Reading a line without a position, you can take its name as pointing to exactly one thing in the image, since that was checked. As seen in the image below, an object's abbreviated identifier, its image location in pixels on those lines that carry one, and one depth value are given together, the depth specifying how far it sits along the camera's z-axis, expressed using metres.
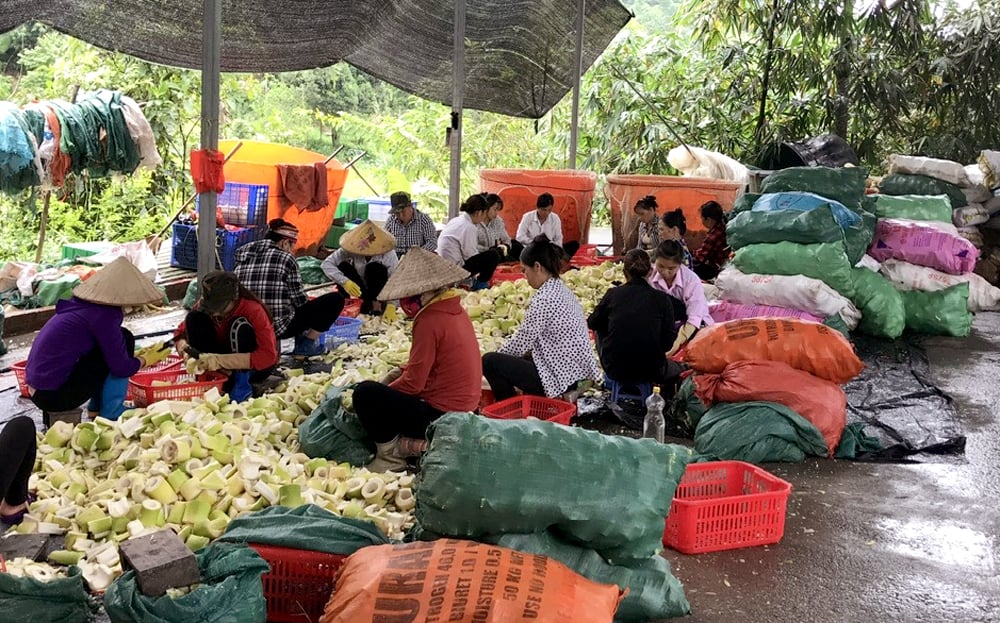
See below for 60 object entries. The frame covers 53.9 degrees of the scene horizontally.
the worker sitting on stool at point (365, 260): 7.71
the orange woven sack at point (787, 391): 5.01
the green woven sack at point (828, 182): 7.75
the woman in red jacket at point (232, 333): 5.21
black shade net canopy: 7.04
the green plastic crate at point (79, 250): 8.93
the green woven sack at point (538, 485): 2.94
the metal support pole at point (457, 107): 9.27
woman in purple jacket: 4.68
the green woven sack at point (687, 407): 5.44
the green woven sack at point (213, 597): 2.69
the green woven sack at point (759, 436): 4.91
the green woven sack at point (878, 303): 7.83
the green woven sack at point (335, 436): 4.61
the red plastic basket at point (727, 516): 3.84
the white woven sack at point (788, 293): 6.79
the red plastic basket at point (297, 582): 3.11
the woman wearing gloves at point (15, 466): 3.43
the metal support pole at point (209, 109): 6.24
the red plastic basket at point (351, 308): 7.79
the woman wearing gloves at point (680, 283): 6.24
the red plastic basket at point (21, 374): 5.46
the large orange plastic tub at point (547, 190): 11.34
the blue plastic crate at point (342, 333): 6.94
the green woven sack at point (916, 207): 8.62
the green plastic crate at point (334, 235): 11.48
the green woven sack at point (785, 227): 6.86
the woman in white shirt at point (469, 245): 8.90
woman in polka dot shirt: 5.34
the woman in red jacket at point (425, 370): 4.49
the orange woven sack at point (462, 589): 2.69
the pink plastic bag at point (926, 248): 8.09
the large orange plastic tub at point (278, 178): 10.25
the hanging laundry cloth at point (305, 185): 10.19
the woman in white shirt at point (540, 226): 9.96
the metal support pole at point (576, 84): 12.31
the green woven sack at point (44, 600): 2.80
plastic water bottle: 4.76
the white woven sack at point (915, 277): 8.22
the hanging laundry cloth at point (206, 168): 6.41
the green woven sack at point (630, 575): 3.02
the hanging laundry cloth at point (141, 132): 8.72
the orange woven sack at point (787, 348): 5.14
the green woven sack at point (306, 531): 3.11
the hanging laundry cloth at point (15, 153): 7.42
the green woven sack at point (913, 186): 9.54
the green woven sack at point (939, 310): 8.28
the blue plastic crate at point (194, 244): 9.42
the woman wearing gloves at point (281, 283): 6.39
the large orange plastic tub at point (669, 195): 11.17
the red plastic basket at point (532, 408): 5.16
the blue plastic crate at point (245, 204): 9.94
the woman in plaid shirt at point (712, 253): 8.77
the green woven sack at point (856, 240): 7.43
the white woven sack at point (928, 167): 9.64
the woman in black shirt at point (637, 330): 5.50
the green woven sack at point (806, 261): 6.88
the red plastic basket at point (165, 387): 5.12
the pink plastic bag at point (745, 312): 6.81
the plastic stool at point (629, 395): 5.73
